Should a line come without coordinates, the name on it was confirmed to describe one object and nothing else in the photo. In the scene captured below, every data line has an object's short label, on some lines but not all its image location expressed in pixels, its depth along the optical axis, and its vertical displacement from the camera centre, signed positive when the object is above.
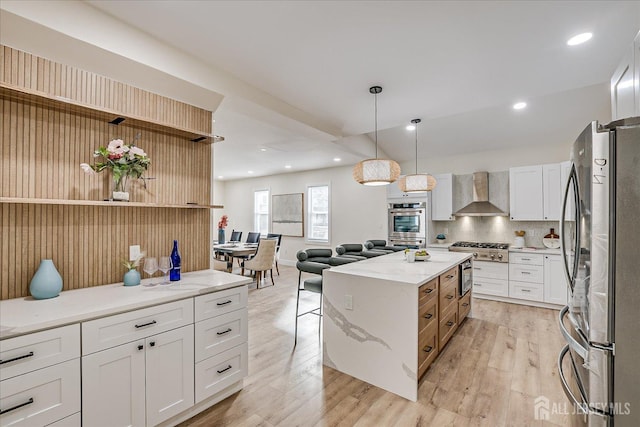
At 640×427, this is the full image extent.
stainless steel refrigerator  1.26 -0.27
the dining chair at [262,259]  5.62 -0.87
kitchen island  2.29 -0.92
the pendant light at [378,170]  3.20 +0.49
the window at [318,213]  7.71 +0.03
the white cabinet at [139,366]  1.59 -0.92
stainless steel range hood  5.29 +0.31
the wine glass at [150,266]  2.15 -0.39
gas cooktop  5.03 -0.54
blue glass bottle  2.32 -0.41
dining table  5.91 -0.75
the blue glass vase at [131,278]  2.13 -0.47
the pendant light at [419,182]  4.20 +0.47
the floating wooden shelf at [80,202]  1.60 +0.07
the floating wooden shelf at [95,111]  1.66 +0.69
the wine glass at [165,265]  2.21 -0.39
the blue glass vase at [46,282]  1.75 -0.42
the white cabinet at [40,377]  1.33 -0.80
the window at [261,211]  9.05 +0.09
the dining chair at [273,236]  7.65 -0.58
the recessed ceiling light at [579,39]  2.18 +1.35
